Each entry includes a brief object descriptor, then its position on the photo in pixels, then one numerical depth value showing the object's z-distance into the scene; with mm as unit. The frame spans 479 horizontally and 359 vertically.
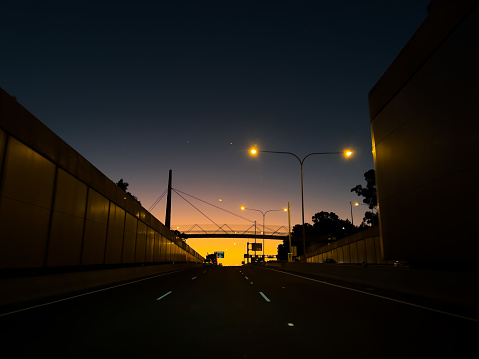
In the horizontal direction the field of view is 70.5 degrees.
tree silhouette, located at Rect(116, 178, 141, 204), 73688
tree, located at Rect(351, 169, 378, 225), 79875
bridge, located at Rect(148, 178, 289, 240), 99125
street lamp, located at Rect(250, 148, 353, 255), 22453
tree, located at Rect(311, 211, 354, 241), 135175
